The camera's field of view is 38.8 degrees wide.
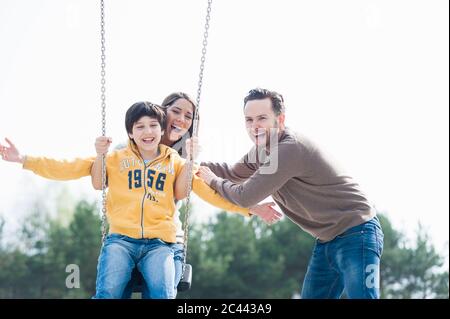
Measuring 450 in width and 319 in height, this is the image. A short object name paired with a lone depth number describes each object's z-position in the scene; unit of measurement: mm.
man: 4160
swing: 4227
